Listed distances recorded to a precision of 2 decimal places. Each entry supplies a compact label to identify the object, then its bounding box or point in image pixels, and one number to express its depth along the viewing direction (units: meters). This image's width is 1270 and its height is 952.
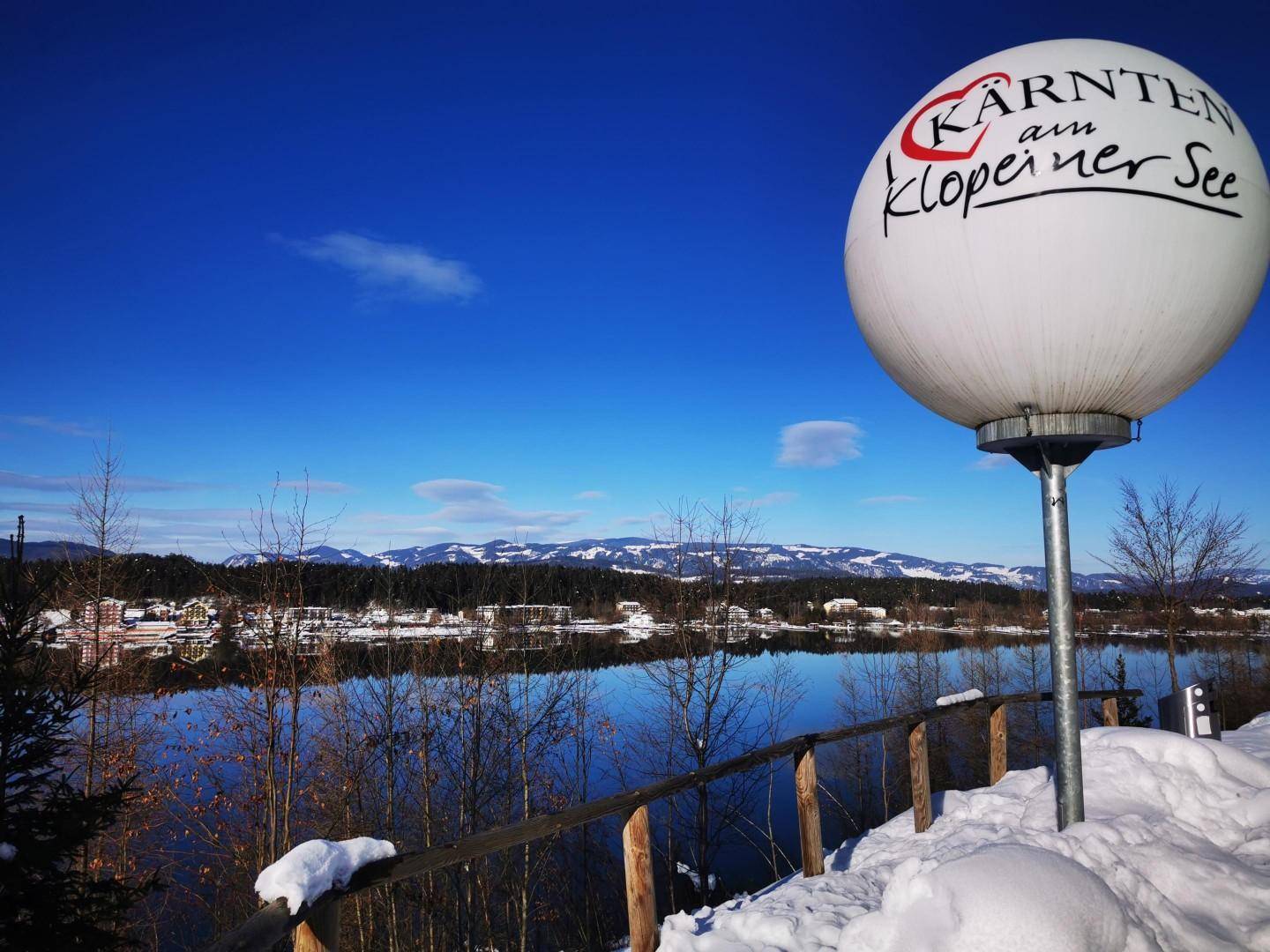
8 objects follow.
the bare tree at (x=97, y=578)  17.59
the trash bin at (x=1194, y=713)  6.20
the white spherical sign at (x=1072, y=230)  3.76
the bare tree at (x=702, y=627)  14.78
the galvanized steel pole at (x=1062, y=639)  4.18
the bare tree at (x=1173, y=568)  19.30
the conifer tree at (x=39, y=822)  5.06
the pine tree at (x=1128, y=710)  19.14
